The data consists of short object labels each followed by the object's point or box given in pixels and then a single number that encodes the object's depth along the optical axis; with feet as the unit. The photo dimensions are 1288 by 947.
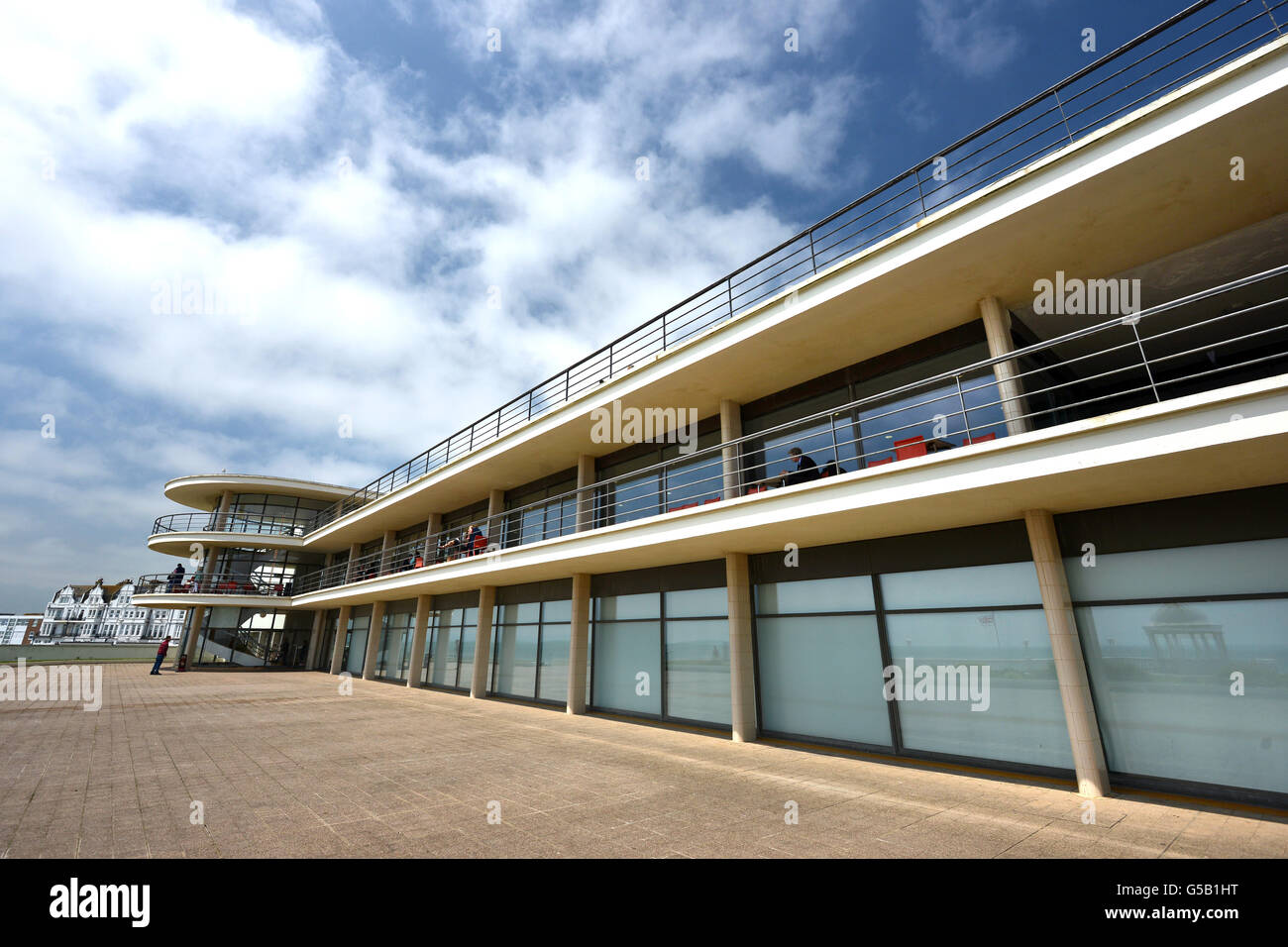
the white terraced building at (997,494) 20.39
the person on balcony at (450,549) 65.23
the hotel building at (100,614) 360.69
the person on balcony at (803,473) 32.94
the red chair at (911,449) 27.71
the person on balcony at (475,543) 57.93
